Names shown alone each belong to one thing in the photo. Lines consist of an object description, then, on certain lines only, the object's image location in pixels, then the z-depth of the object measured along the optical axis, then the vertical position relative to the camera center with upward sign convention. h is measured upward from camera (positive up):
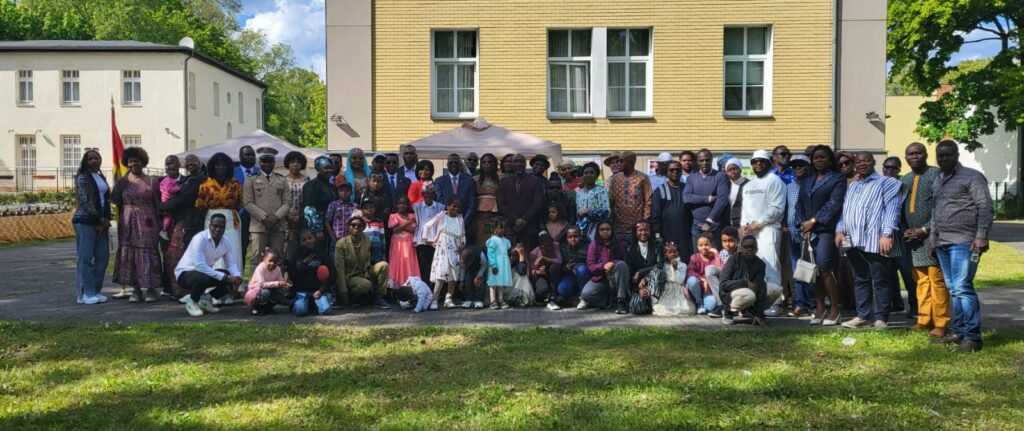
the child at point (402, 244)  9.89 -0.66
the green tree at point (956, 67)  27.64 +4.76
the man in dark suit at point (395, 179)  10.40 +0.15
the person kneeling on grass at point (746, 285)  8.45 -0.98
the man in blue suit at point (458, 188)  10.31 +0.04
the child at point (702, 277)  9.13 -0.98
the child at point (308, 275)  9.10 -0.98
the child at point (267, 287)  9.05 -1.09
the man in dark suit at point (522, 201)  10.10 -0.12
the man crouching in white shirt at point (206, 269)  9.17 -0.91
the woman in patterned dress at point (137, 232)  9.99 -0.53
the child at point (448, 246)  9.75 -0.67
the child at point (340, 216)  9.85 -0.31
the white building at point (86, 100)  40.84 +4.57
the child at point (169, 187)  10.03 +0.04
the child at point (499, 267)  9.76 -0.92
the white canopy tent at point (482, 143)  12.62 +0.76
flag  15.84 +0.86
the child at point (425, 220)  9.99 -0.36
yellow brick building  16.47 +2.52
